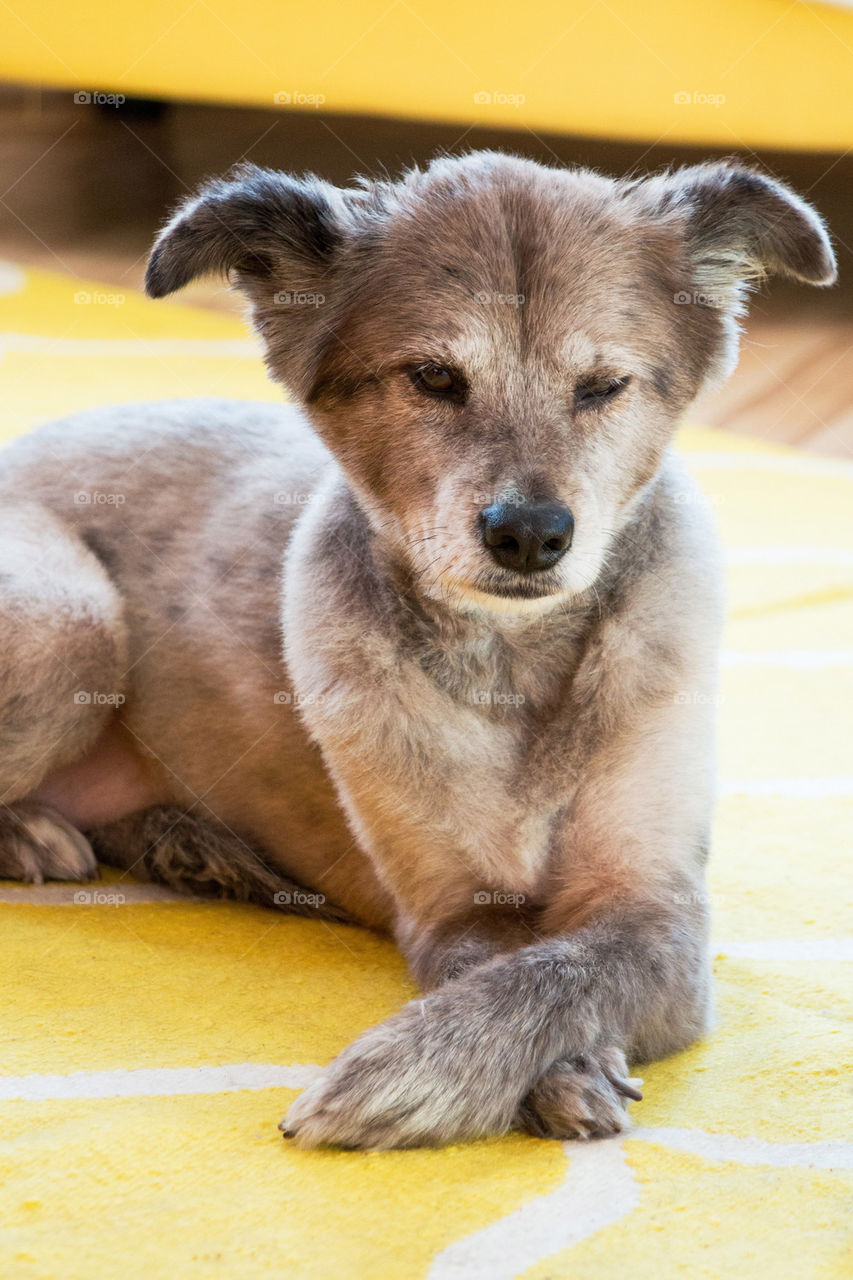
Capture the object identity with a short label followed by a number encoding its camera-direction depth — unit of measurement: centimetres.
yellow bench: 206
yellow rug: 96
